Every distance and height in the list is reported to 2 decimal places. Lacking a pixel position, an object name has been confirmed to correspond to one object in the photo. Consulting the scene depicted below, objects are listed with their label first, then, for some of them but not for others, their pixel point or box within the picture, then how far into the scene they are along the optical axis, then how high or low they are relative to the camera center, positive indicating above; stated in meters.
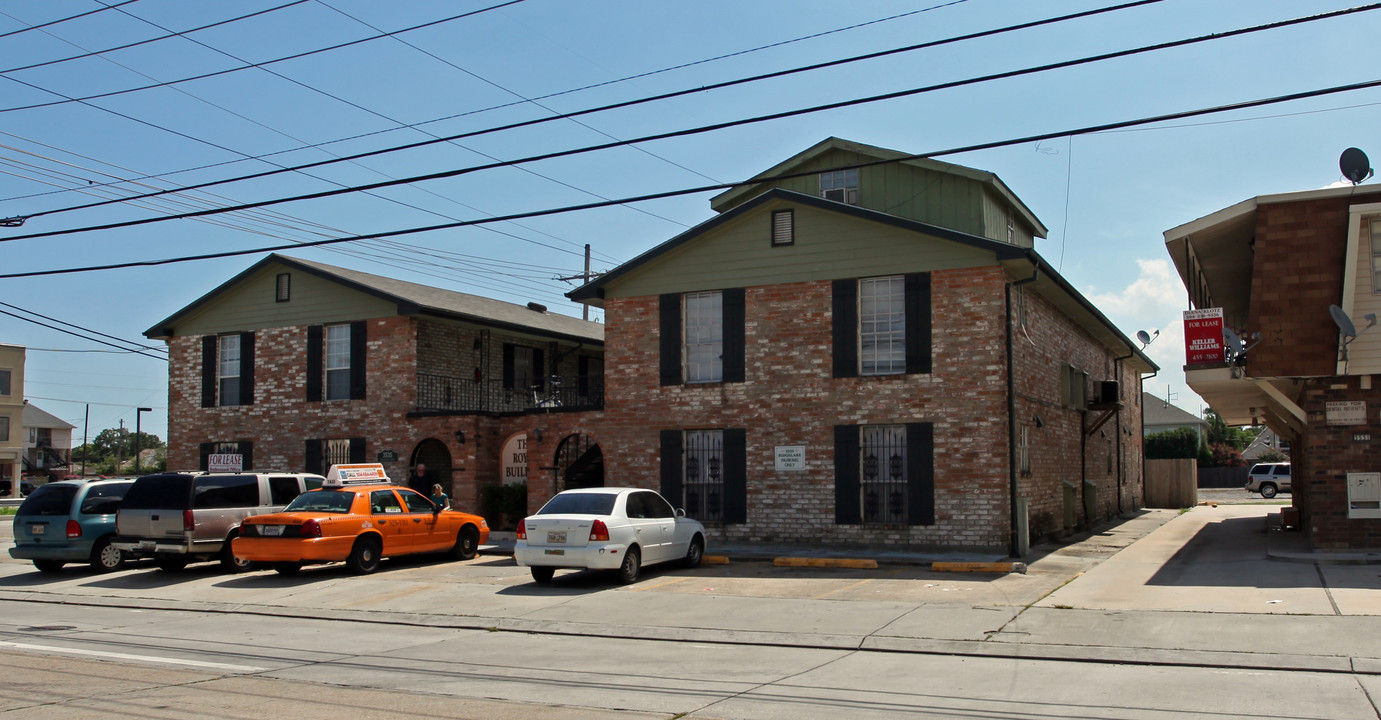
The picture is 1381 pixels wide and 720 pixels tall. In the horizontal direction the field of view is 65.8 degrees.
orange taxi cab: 17.03 -1.68
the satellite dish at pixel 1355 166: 16.64 +4.03
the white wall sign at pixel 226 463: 27.67 -0.91
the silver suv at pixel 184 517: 17.92 -1.52
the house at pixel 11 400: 64.00 +1.72
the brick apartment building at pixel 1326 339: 16.52 +1.32
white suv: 49.22 -2.59
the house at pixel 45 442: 85.19 -1.14
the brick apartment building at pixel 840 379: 19.42 +0.91
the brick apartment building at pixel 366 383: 25.25 +1.16
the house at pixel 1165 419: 73.94 +0.35
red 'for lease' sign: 17.84 +1.49
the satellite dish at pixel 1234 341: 16.70 +1.29
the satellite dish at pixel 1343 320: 15.98 +1.55
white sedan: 15.81 -1.64
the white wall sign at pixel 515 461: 25.64 -0.82
